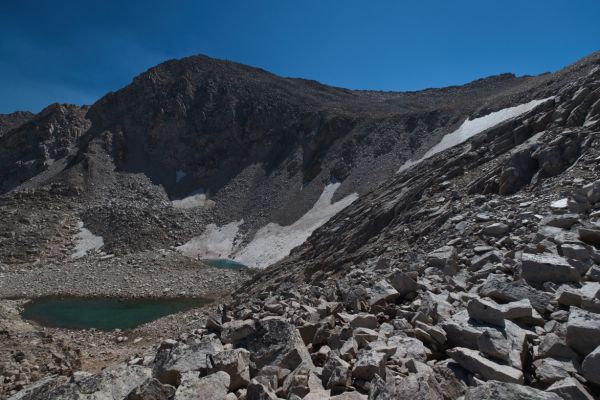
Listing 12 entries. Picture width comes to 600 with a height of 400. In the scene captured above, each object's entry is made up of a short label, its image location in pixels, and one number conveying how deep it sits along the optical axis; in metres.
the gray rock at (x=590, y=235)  8.89
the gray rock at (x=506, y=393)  4.00
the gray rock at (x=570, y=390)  4.22
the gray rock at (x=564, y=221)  10.34
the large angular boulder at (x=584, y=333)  5.08
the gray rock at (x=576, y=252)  8.03
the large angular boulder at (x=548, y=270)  7.53
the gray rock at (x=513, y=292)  6.85
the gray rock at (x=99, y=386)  6.39
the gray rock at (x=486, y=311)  6.20
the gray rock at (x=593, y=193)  11.17
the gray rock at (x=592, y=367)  4.57
